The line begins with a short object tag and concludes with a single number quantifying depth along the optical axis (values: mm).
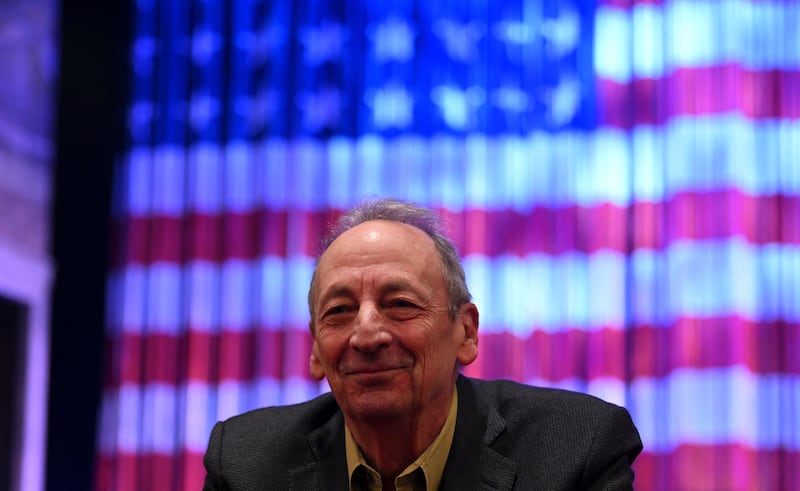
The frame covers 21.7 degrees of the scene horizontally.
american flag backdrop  3510
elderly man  1958
